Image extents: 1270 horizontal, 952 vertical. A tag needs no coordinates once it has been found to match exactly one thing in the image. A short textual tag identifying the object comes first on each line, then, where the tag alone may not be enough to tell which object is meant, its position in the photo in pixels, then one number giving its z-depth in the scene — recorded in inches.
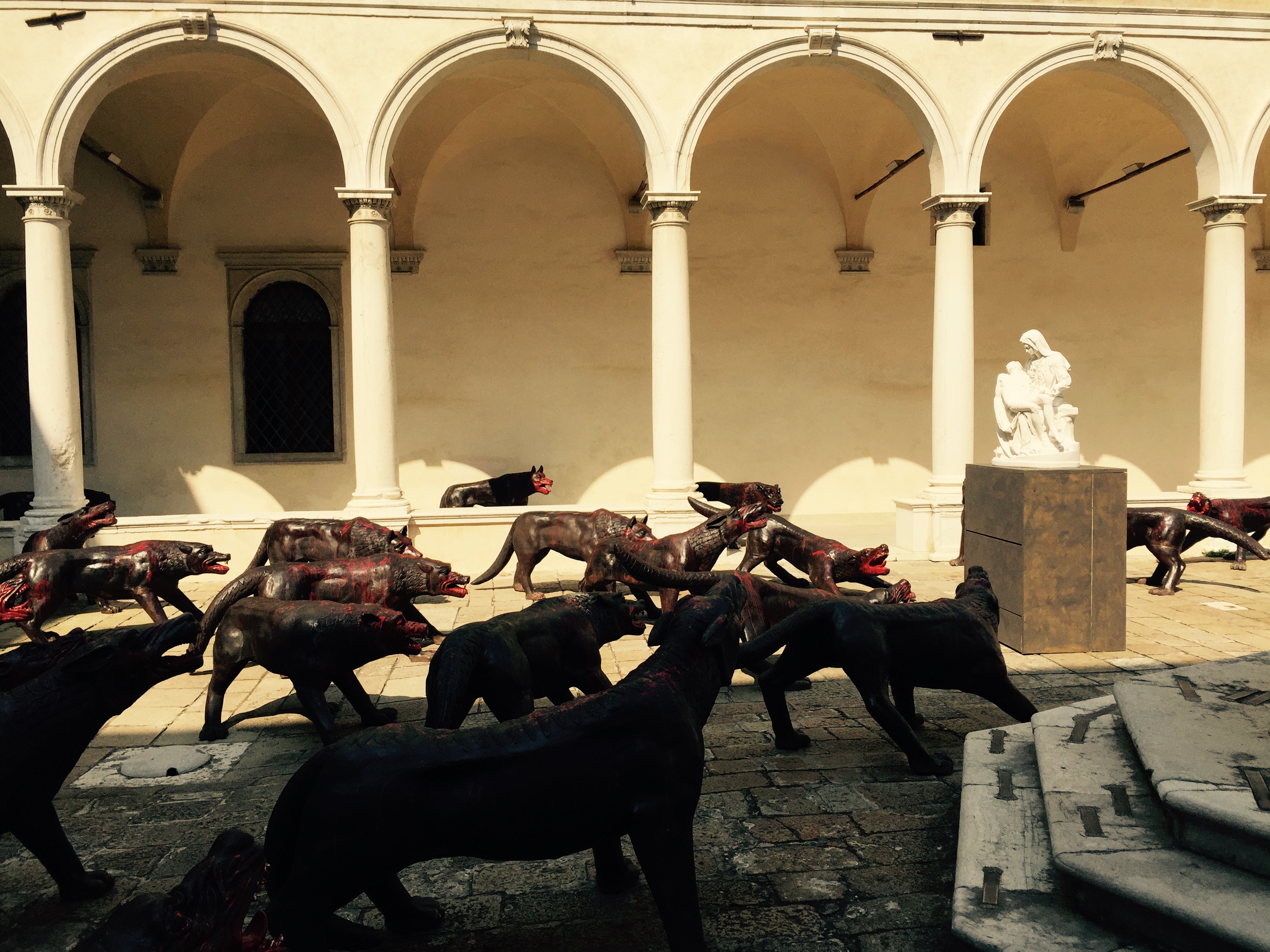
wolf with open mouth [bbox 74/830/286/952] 81.2
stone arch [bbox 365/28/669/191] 408.8
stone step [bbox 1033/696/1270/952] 101.0
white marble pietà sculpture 322.7
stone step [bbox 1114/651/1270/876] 111.1
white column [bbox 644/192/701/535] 426.6
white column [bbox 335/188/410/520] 408.2
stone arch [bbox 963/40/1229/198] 439.5
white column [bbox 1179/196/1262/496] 457.4
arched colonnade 395.5
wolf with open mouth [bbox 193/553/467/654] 221.5
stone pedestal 267.9
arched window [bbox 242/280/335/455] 577.6
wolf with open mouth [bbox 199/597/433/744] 177.9
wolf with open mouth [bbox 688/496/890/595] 290.4
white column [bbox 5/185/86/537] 392.2
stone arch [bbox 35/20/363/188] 394.6
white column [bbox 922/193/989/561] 443.5
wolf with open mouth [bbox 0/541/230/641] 279.7
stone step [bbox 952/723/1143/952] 108.3
